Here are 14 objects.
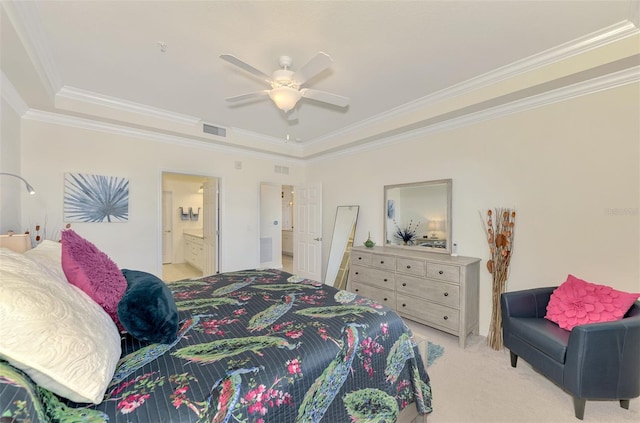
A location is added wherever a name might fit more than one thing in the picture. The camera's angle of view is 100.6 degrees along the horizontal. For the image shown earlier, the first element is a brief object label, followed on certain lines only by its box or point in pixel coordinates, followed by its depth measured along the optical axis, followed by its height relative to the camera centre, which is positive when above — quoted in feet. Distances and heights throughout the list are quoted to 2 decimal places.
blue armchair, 5.84 -3.45
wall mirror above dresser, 11.25 -0.35
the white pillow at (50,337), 2.49 -1.34
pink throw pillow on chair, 6.53 -2.46
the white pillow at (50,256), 4.20 -0.94
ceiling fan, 6.42 +3.38
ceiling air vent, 13.56 +3.99
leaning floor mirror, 14.98 -2.25
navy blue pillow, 4.03 -1.69
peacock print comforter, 2.95 -2.27
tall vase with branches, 9.14 -1.86
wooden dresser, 9.25 -3.05
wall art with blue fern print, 11.01 +0.34
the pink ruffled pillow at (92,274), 4.18 -1.13
